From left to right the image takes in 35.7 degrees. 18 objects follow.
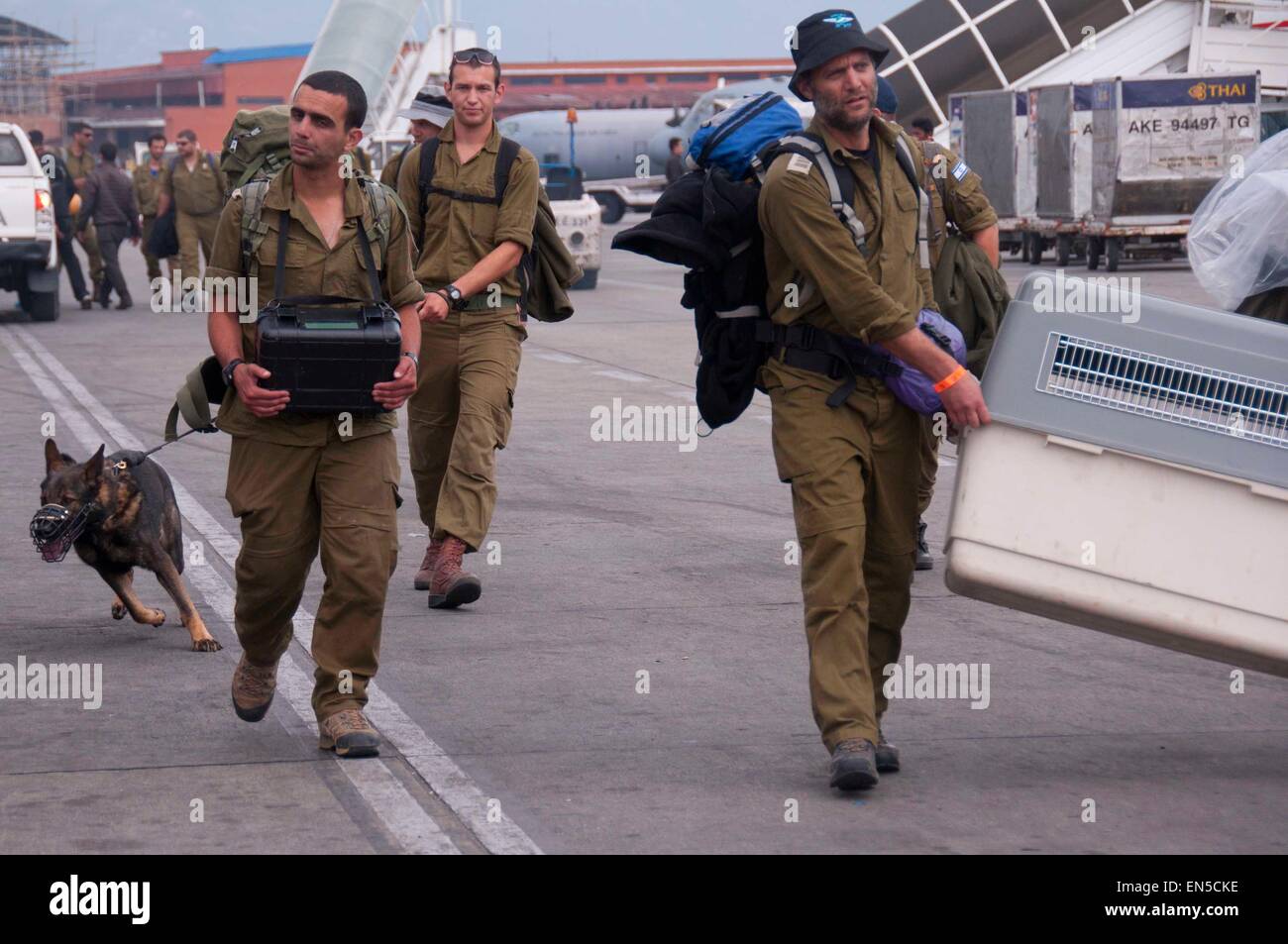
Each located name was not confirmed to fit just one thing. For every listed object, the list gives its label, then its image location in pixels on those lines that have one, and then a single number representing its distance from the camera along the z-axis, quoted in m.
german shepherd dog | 7.17
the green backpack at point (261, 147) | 5.76
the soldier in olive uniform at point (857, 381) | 5.16
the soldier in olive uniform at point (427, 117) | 8.48
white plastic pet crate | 5.05
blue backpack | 5.44
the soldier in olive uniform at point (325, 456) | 5.54
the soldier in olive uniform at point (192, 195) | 23.34
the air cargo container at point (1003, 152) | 31.56
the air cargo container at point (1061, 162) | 29.14
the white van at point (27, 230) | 21.84
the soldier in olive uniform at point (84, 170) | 25.91
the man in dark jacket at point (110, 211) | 25.09
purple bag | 5.30
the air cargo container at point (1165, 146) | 28.25
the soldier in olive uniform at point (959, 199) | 7.31
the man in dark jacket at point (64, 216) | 25.27
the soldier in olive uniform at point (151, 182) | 27.03
